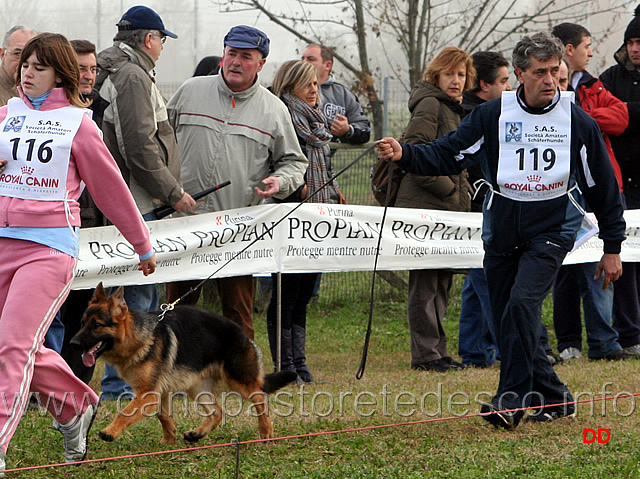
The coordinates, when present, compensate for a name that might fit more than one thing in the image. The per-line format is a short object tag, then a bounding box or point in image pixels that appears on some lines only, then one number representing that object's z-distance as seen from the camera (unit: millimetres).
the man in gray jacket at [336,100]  18312
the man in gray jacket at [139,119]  13375
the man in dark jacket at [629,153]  17562
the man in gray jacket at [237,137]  14500
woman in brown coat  16328
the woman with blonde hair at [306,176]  15687
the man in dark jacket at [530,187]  11398
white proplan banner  14234
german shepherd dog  11008
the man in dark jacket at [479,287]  17094
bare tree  28500
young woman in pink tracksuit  9016
